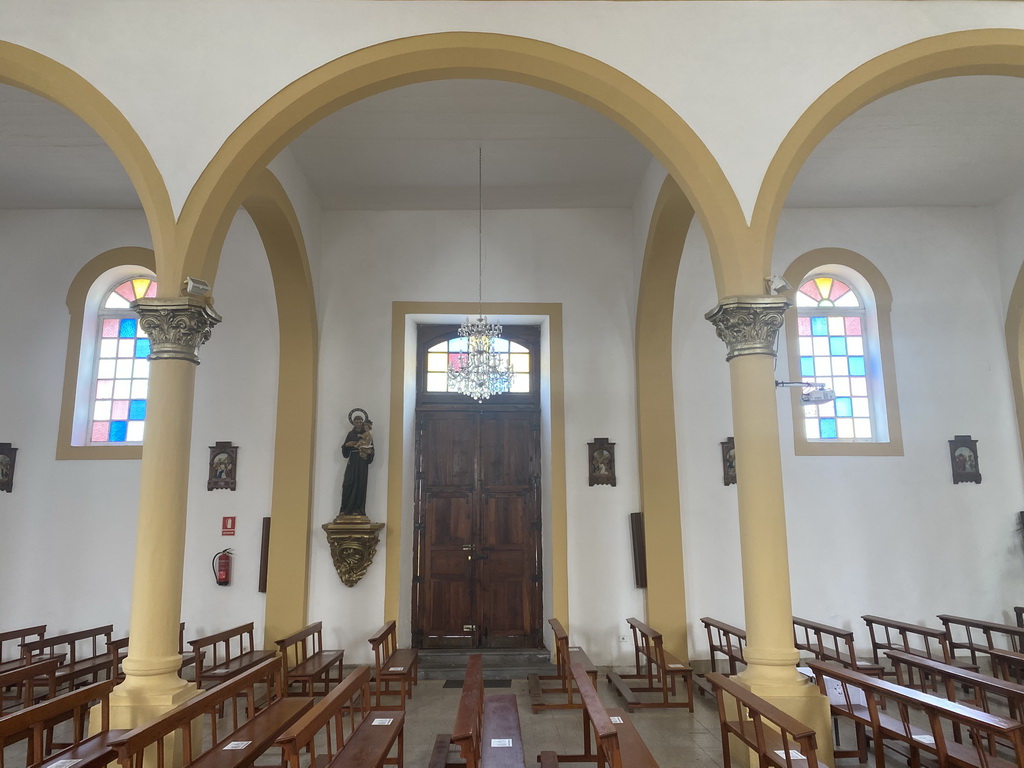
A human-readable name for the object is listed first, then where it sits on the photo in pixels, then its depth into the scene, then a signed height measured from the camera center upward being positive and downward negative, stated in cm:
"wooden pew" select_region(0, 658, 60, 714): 494 -134
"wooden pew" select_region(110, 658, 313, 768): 355 -125
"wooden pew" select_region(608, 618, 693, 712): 645 -156
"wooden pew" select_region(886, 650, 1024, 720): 422 -105
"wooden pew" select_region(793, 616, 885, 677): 627 -130
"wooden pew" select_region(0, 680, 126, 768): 351 -112
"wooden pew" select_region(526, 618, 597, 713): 646 -158
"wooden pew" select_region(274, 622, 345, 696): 666 -142
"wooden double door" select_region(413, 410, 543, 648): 893 -20
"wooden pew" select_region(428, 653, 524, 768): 371 -132
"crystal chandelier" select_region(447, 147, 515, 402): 733 +146
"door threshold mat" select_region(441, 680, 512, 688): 755 -174
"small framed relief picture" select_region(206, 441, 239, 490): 865 +57
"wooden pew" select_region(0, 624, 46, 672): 716 -139
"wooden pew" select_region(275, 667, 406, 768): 340 -122
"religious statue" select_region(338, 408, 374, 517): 836 +58
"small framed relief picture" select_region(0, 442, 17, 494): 865 +58
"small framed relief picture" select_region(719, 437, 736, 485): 869 +57
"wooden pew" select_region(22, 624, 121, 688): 674 -139
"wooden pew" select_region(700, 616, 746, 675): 692 -136
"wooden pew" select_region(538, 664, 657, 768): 345 -129
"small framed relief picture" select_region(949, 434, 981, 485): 880 +59
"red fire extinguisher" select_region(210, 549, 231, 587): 841 -57
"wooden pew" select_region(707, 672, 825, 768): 352 -122
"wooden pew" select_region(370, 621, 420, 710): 646 -138
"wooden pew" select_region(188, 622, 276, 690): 670 -140
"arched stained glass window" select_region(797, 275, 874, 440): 920 +199
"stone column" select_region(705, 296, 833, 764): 490 +1
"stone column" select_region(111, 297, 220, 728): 488 +1
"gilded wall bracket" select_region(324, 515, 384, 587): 827 -32
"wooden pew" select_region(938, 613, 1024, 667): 736 -142
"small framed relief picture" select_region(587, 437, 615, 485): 871 +61
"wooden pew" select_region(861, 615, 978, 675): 646 -139
